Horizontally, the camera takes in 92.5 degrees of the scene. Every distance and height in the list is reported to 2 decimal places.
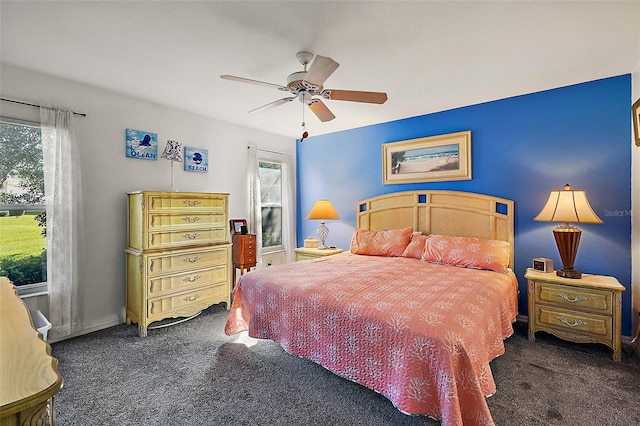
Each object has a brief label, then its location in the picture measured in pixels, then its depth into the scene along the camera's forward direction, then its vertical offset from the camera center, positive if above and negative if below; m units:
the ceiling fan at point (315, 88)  2.07 +0.95
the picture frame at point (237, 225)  4.34 -0.19
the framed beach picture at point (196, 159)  3.93 +0.69
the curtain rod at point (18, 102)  2.62 +0.97
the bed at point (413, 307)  1.60 -0.64
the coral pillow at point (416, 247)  3.55 -0.42
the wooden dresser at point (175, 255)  3.06 -0.46
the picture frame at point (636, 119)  2.52 +0.77
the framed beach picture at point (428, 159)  3.72 +0.68
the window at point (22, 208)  2.69 +0.05
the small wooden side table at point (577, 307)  2.48 -0.84
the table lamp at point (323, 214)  4.54 -0.04
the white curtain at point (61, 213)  2.80 +0.00
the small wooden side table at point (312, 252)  4.28 -0.58
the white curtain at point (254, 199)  4.62 +0.20
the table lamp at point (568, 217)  2.71 -0.06
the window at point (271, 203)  5.03 +0.15
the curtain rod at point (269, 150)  4.63 +0.99
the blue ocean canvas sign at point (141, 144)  3.39 +0.78
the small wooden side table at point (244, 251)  4.19 -0.55
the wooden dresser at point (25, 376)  0.74 -0.45
